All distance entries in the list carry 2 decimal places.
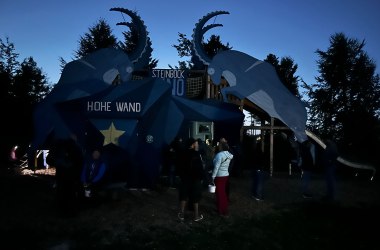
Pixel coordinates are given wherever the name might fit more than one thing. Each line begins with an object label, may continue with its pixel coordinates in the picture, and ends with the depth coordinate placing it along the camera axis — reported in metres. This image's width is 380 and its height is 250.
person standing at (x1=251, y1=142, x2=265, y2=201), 9.43
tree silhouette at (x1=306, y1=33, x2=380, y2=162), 23.71
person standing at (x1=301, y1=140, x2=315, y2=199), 9.83
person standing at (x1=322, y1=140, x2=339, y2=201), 9.58
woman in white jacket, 7.66
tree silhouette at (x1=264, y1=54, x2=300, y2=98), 32.38
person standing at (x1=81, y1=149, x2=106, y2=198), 8.06
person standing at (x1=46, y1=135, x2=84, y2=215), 7.35
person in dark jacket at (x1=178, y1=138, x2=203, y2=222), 7.34
